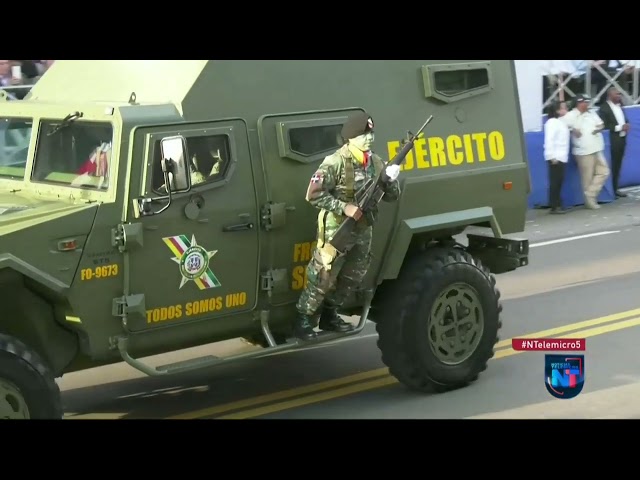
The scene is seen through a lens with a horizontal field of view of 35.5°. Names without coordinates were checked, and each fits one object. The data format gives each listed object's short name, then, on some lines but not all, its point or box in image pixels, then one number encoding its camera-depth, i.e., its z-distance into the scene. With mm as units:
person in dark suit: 17125
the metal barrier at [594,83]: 16859
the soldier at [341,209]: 6730
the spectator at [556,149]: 15984
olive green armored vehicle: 6215
